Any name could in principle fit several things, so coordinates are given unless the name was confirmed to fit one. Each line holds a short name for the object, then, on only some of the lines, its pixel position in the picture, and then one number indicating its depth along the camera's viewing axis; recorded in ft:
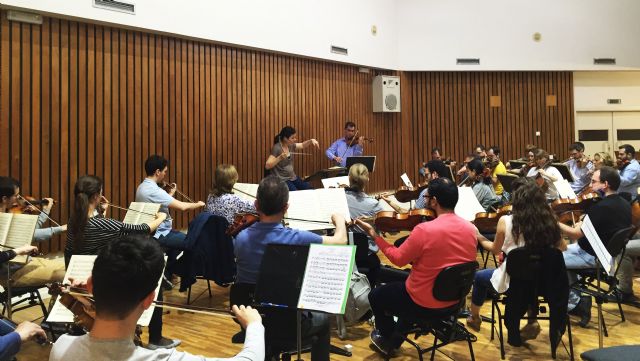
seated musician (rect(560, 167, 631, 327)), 13.33
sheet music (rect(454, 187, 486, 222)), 15.87
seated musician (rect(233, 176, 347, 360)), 9.11
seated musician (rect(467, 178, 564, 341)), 11.14
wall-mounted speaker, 33.81
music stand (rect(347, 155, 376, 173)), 25.78
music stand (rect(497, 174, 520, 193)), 20.42
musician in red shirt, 10.37
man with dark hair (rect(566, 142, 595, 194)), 25.49
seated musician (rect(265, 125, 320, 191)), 25.91
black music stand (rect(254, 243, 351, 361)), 7.62
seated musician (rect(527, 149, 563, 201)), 19.77
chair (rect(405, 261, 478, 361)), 10.03
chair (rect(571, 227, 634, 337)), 11.71
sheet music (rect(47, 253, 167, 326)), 9.62
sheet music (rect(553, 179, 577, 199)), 18.72
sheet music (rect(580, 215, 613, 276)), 10.24
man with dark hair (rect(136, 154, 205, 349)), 15.71
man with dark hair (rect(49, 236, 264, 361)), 4.83
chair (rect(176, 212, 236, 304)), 14.42
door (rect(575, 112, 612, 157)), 38.32
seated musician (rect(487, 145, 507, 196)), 24.86
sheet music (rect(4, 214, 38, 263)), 12.80
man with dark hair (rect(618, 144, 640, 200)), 20.81
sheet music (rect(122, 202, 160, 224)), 14.97
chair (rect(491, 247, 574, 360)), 11.01
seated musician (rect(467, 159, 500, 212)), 19.31
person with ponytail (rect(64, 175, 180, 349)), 11.94
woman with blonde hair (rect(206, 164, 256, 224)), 15.75
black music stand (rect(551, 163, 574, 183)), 22.50
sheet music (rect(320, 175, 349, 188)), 18.90
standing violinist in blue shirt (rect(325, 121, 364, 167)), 30.01
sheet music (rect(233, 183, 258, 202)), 19.24
